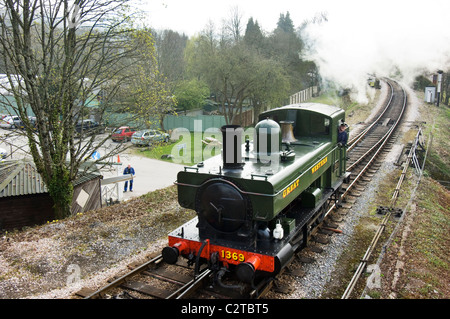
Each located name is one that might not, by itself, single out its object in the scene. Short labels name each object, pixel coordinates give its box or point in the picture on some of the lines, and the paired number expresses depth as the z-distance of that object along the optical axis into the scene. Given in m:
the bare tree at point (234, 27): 49.72
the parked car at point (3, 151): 24.41
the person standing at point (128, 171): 17.25
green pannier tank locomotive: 6.49
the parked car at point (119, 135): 27.63
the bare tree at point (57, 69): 11.04
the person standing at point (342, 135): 10.62
